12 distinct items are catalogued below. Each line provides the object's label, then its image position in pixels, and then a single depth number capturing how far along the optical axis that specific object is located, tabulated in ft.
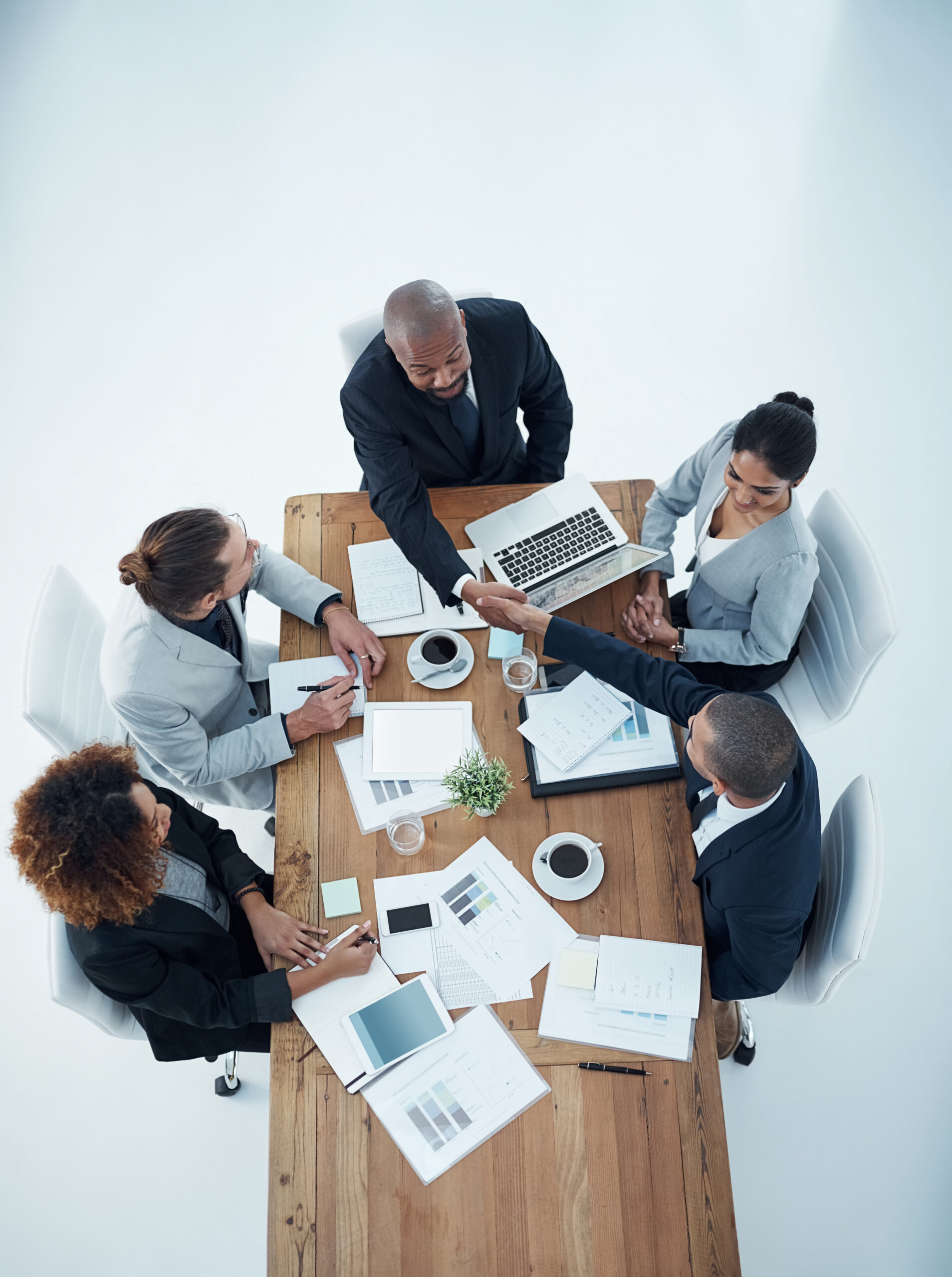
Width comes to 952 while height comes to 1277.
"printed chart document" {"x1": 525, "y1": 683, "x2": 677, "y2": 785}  6.04
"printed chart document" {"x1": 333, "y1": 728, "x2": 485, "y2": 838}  6.00
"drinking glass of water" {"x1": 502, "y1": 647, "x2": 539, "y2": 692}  6.42
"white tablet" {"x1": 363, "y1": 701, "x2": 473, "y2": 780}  6.16
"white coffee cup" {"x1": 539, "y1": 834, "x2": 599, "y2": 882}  5.67
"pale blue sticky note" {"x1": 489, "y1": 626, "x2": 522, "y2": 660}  6.57
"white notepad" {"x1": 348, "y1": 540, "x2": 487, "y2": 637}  6.84
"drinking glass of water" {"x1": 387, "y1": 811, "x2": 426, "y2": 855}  5.85
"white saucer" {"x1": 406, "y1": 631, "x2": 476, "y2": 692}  6.50
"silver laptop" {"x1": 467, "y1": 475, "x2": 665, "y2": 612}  6.79
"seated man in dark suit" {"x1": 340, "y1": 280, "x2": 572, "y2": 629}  6.19
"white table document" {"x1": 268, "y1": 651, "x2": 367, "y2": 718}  6.59
